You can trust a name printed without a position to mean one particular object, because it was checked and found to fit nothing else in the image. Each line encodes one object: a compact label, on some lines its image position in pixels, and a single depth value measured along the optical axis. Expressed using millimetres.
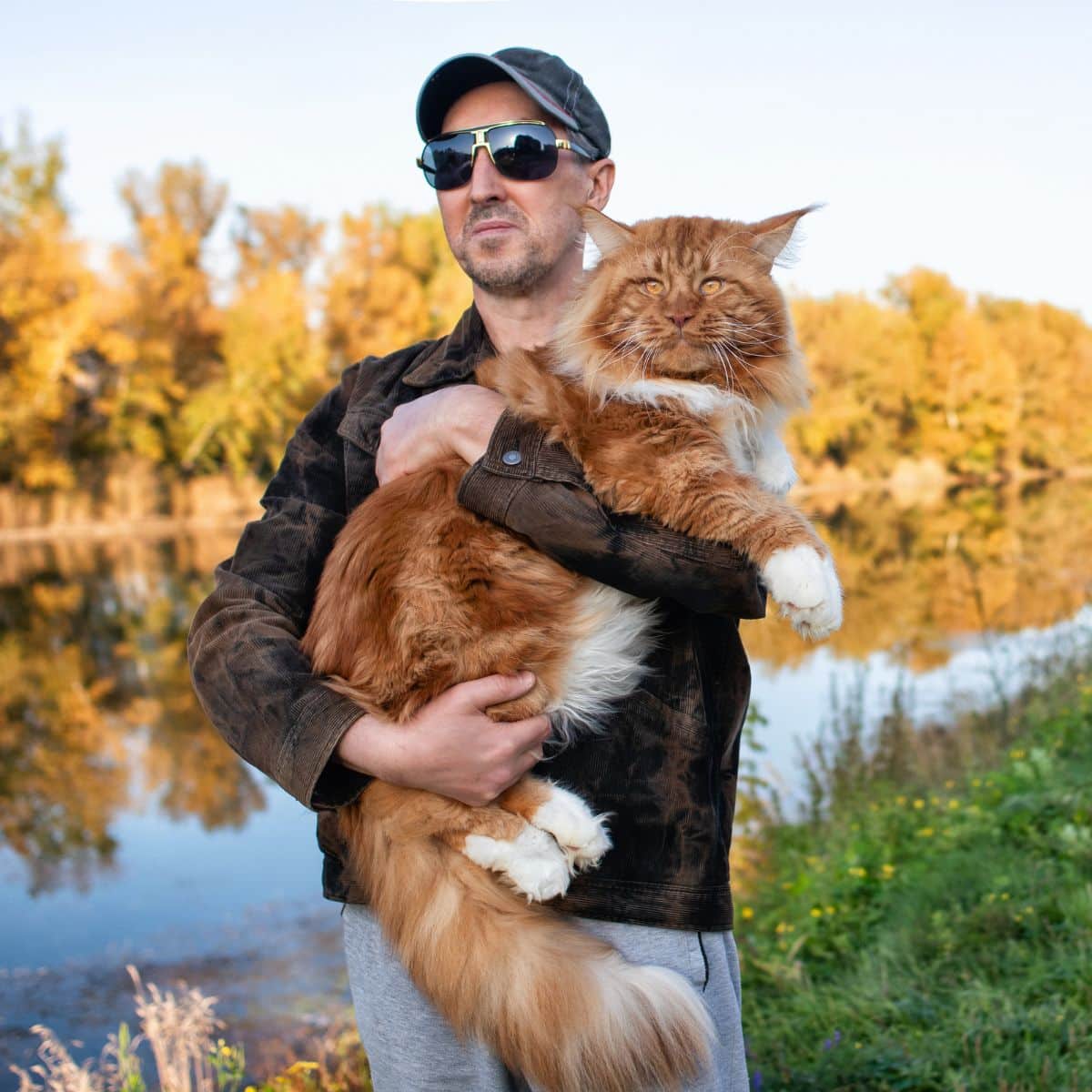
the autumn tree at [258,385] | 29266
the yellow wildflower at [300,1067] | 4215
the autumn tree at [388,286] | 31203
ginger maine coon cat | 1811
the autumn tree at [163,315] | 28578
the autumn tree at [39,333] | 24453
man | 1906
